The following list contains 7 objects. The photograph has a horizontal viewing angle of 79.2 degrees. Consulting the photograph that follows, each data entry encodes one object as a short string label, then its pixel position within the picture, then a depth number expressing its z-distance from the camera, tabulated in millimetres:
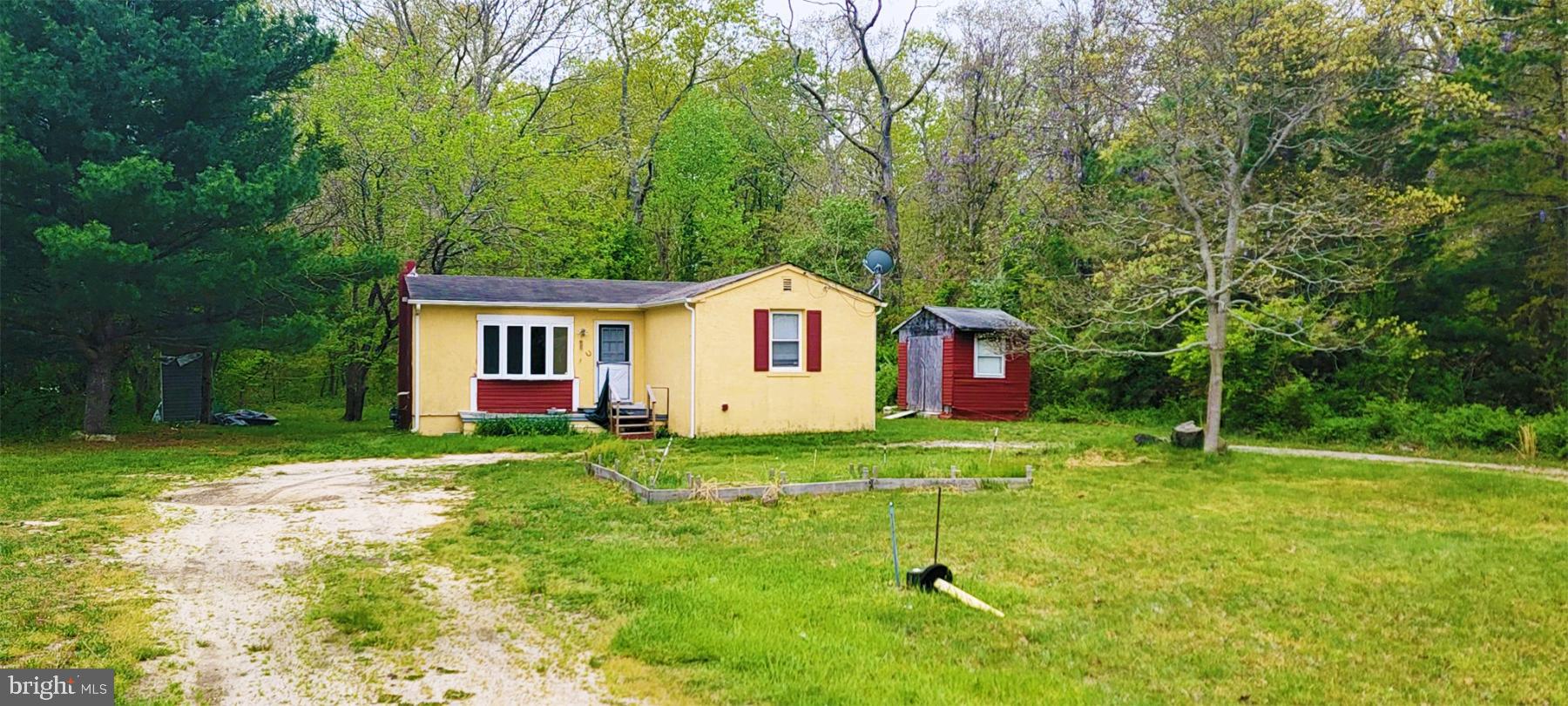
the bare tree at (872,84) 27966
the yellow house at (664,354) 16719
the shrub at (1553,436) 13633
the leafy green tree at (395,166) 20828
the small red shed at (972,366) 21000
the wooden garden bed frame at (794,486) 9531
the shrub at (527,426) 16547
